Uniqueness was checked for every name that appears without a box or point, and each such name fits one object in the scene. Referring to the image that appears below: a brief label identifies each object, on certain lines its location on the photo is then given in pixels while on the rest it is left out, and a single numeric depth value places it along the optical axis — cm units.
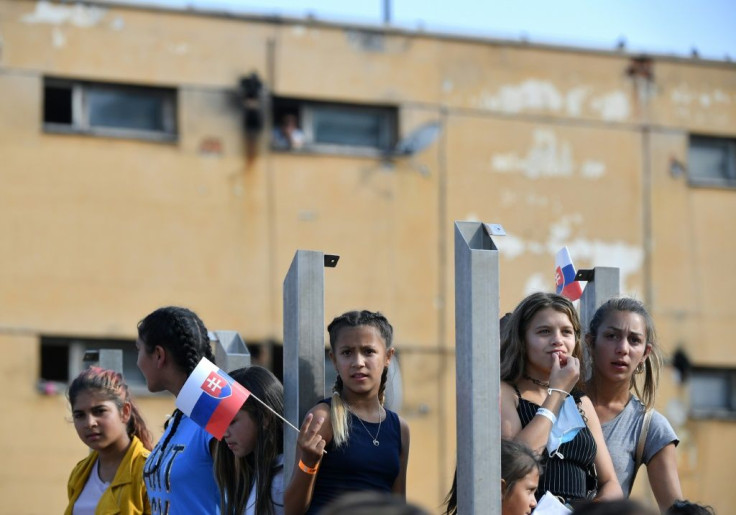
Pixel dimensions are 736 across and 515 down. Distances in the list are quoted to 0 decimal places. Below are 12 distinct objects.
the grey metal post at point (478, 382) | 760
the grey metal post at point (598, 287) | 1026
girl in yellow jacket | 1094
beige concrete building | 2588
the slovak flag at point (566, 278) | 1059
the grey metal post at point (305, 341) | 910
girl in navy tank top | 857
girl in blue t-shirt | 948
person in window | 2753
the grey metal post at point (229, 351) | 1091
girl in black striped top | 868
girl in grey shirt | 956
